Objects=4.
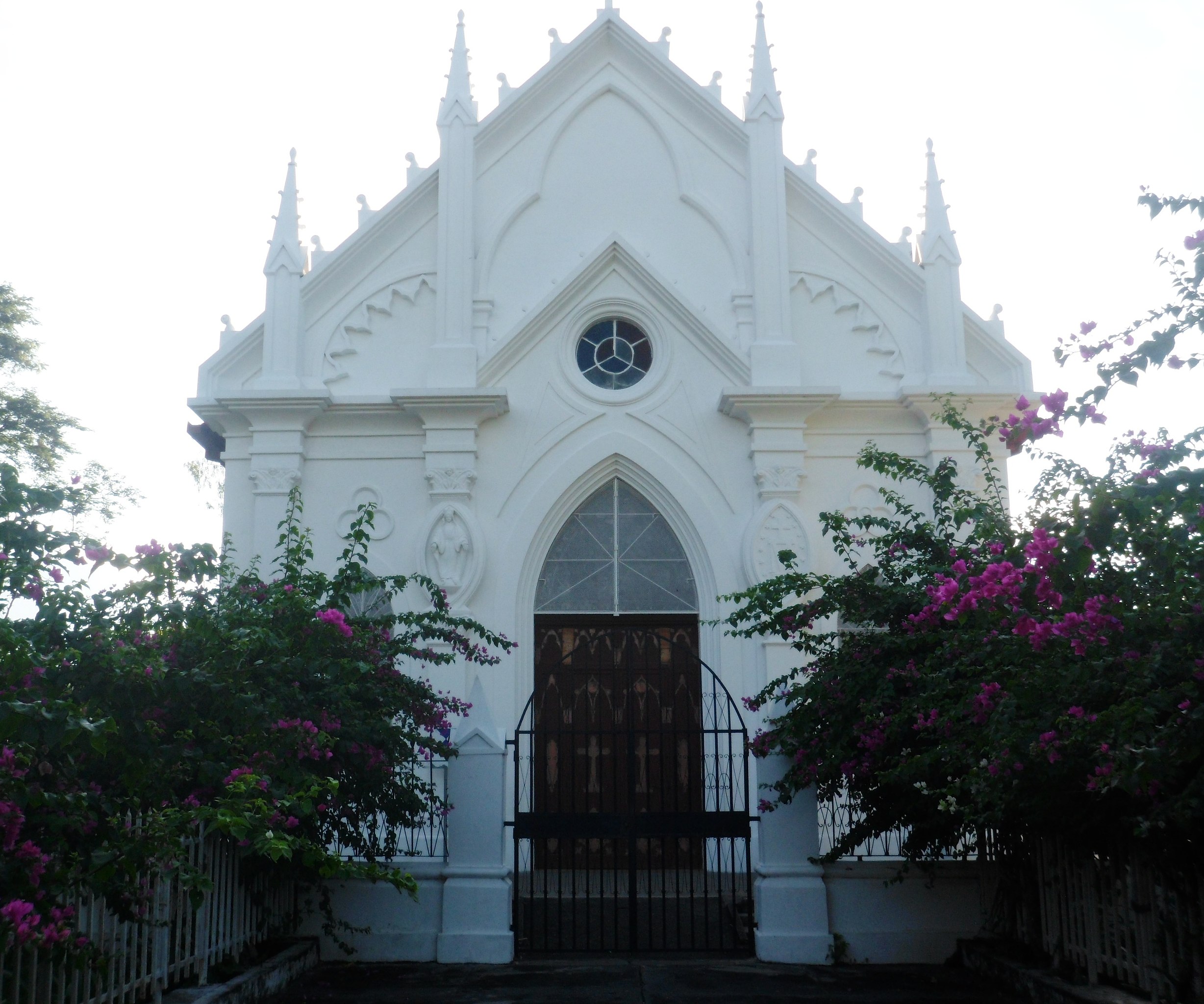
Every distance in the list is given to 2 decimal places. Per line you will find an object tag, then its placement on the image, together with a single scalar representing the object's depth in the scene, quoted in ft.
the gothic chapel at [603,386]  46.16
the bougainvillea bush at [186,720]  18.07
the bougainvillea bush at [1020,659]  17.92
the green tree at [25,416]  70.23
